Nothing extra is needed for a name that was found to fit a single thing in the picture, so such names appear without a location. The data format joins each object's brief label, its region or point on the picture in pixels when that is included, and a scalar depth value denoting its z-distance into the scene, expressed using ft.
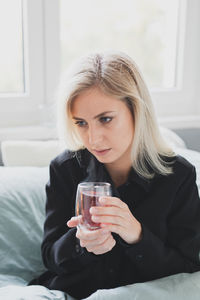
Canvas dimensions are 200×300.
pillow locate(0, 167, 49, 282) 4.64
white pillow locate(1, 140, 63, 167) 5.62
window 6.70
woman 3.67
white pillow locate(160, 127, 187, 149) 6.32
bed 3.60
